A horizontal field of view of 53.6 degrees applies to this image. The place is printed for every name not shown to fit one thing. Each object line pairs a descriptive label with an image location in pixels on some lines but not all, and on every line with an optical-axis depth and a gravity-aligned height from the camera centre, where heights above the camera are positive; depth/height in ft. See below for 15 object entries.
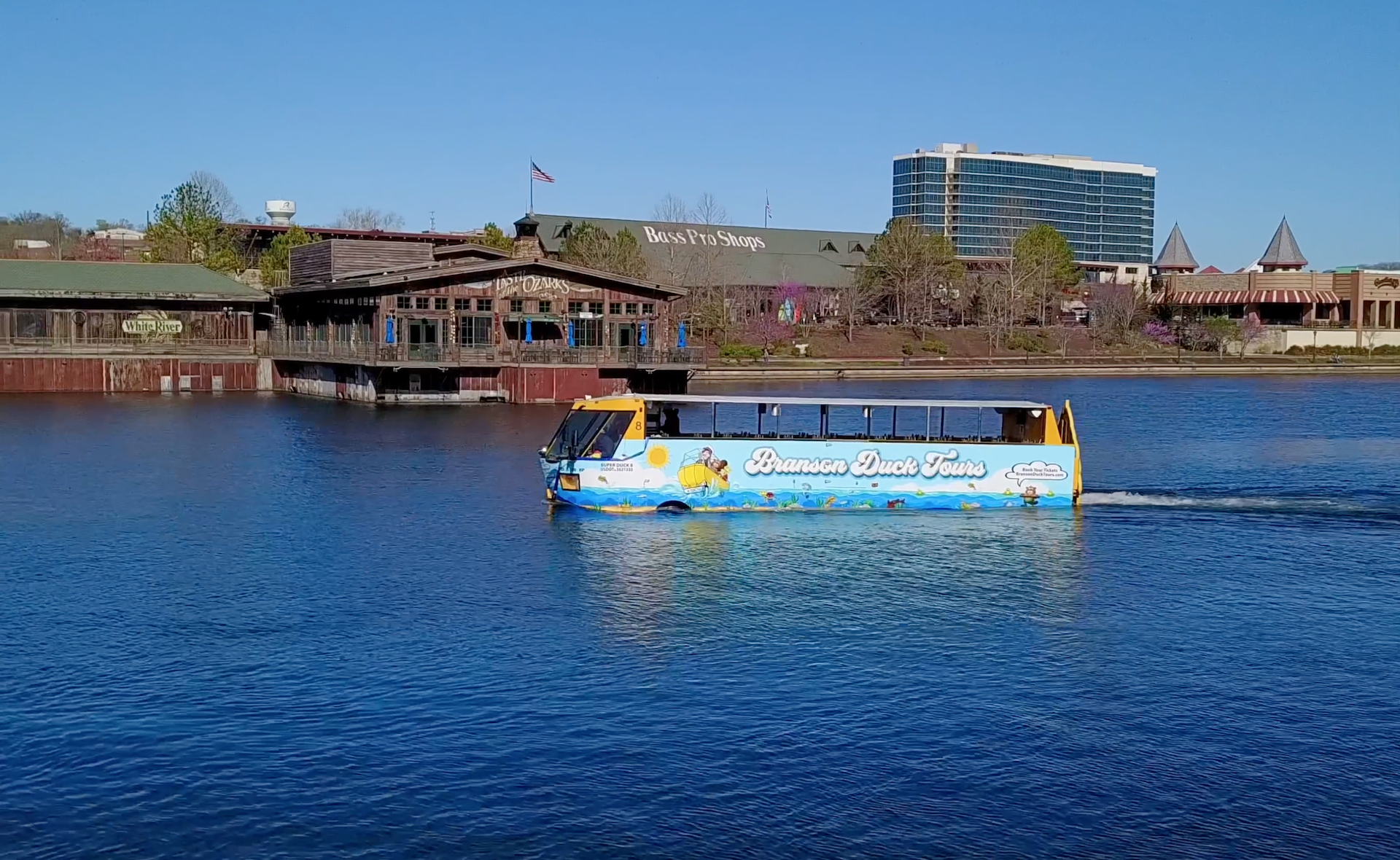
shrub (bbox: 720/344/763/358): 361.71 -1.25
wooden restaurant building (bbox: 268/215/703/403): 242.78 +2.12
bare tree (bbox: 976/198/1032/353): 436.35 +15.98
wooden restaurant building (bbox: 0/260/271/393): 259.80 +2.61
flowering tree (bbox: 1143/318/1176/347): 458.50 +5.31
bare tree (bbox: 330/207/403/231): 582.35 +51.65
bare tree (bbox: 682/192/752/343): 395.96 +17.73
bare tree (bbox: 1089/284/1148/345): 458.91 +11.58
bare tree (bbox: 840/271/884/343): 430.20 +15.98
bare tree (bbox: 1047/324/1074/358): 424.87 +3.55
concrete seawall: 341.41 -6.14
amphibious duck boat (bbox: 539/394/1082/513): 118.01 -10.19
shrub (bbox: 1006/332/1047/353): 420.77 +1.50
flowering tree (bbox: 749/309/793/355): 402.52 +4.65
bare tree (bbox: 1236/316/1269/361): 443.32 +5.33
